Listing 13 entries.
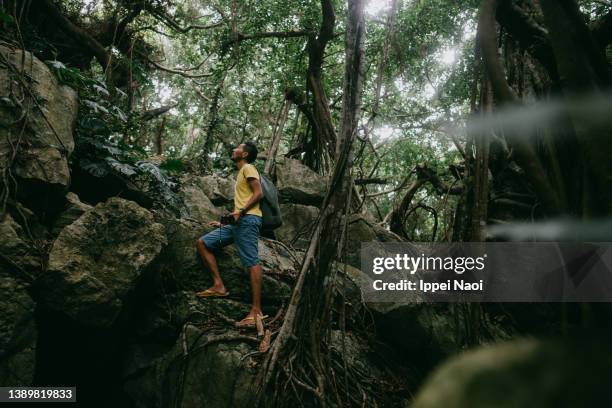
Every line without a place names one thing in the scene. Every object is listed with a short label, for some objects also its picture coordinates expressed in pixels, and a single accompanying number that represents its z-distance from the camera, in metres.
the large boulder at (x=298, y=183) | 6.65
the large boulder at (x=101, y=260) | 3.08
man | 3.51
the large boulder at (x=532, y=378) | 0.37
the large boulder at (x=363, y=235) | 5.61
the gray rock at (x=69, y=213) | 3.71
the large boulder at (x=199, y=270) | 3.94
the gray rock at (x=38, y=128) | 3.56
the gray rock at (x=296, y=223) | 6.11
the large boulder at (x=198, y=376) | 3.04
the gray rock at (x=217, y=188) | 6.31
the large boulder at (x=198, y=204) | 5.53
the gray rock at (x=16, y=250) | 3.04
